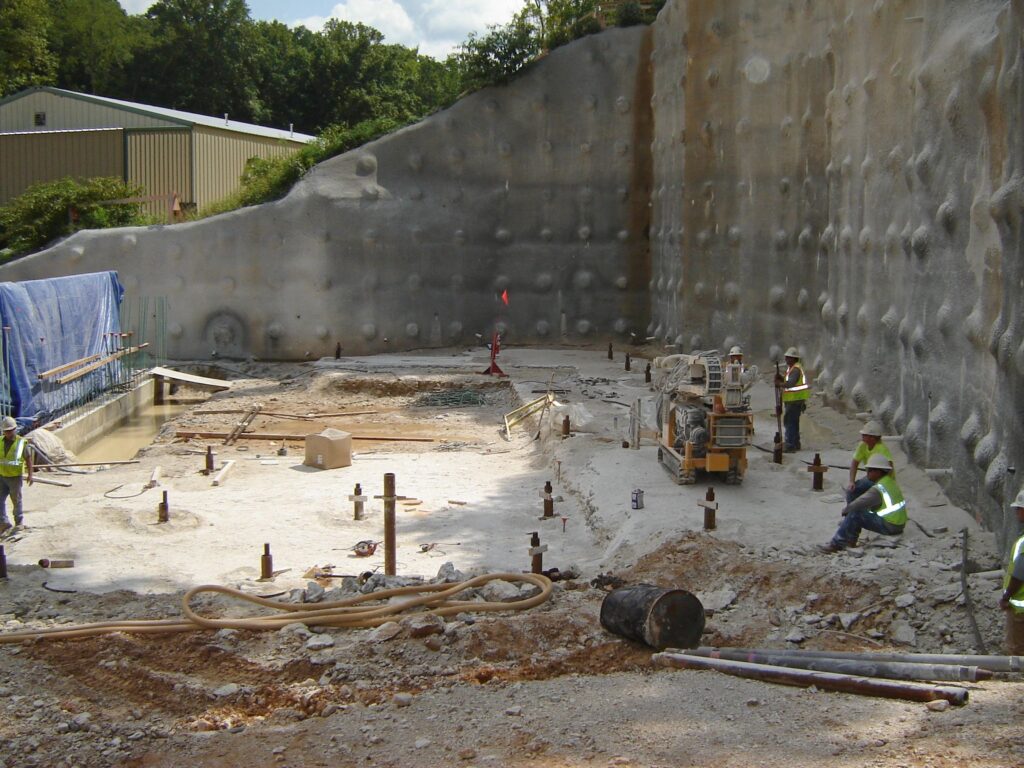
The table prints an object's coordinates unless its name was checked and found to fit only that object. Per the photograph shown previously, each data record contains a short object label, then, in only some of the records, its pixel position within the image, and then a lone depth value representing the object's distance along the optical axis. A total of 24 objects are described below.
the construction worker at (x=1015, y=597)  7.91
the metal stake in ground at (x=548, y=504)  14.17
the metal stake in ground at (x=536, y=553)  10.94
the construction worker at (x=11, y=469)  13.26
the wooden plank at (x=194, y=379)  24.92
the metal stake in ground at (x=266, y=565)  11.76
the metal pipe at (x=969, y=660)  7.55
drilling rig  13.21
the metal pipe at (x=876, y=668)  7.33
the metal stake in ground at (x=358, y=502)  14.50
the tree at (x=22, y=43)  41.75
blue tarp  18.17
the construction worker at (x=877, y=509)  10.38
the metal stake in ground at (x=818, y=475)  13.13
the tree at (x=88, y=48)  50.19
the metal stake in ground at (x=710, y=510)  11.50
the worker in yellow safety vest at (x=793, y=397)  14.99
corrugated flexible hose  9.17
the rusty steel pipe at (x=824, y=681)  6.97
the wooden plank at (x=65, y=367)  19.25
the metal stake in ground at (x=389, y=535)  11.52
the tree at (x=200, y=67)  50.41
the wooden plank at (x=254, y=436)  19.88
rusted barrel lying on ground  8.50
